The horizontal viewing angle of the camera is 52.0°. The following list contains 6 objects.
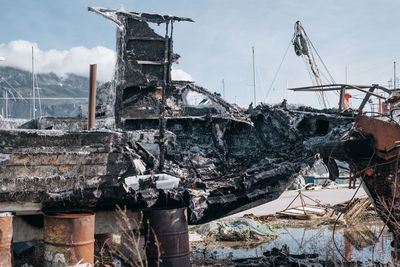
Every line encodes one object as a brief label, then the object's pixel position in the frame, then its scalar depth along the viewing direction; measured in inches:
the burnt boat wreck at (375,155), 228.1
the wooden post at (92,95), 272.7
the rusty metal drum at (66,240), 194.1
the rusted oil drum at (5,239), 185.8
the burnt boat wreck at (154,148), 204.5
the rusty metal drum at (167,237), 218.8
